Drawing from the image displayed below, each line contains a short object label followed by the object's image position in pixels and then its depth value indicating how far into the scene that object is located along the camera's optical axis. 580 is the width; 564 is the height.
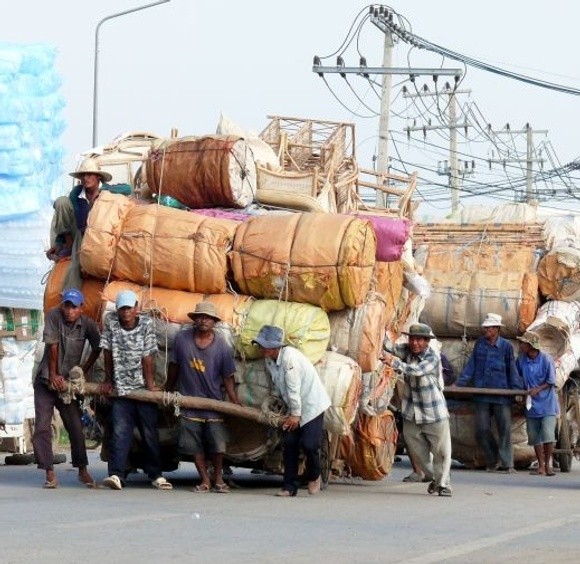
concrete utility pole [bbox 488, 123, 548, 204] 65.31
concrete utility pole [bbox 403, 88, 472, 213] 52.88
